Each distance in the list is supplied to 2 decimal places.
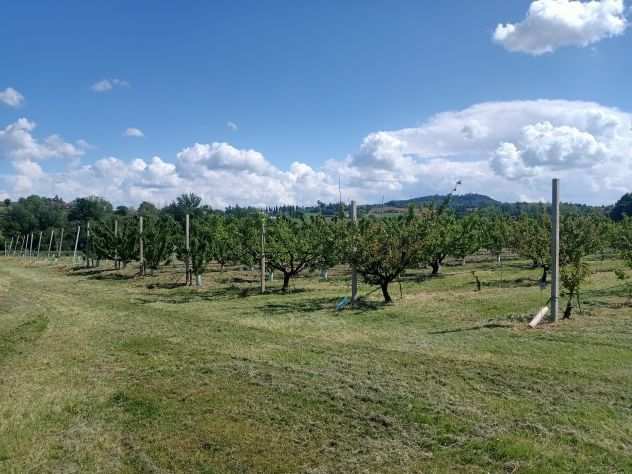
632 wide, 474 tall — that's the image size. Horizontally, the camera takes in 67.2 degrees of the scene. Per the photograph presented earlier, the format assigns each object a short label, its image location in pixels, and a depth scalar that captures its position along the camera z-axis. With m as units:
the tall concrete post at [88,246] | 39.46
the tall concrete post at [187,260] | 26.98
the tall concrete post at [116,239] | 34.29
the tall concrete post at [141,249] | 32.11
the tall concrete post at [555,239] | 13.97
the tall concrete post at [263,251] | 23.11
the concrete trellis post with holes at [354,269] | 18.23
